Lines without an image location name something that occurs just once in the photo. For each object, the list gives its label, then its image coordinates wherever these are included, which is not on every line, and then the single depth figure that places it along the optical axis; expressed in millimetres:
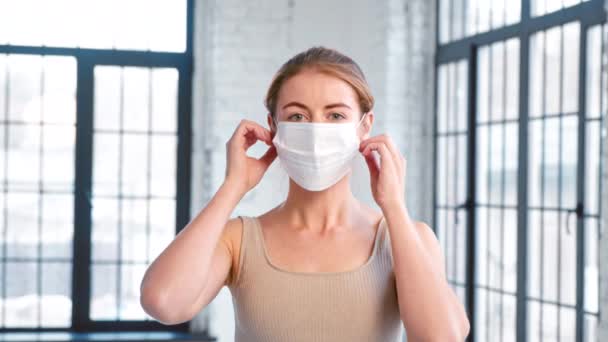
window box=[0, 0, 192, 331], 5902
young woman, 1504
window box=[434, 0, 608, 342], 4105
